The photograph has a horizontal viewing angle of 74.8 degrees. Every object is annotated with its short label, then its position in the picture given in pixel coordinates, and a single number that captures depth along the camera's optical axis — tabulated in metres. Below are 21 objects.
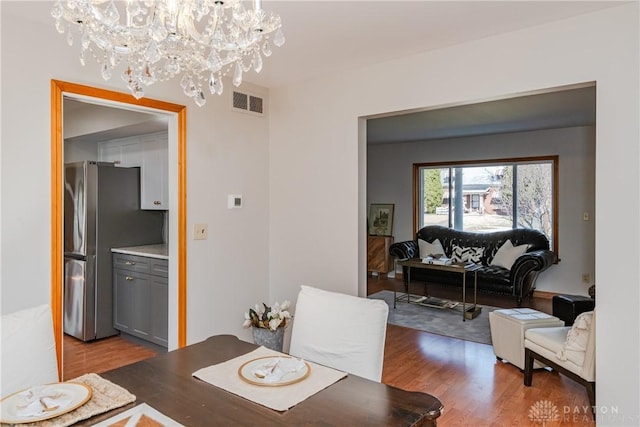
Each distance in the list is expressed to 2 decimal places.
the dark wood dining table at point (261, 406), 1.22
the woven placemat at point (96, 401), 1.19
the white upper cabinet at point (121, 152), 4.64
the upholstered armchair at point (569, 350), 2.48
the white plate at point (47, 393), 1.17
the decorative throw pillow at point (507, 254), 5.64
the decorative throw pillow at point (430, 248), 6.47
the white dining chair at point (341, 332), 1.77
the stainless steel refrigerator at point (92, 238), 3.94
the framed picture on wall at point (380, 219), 7.52
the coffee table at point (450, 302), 4.92
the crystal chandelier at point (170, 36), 1.43
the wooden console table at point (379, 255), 7.30
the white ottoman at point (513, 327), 3.25
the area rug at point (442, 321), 4.28
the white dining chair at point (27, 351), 1.46
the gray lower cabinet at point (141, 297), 3.71
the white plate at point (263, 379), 1.44
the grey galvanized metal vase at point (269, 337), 3.15
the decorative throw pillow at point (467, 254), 6.11
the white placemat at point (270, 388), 1.33
